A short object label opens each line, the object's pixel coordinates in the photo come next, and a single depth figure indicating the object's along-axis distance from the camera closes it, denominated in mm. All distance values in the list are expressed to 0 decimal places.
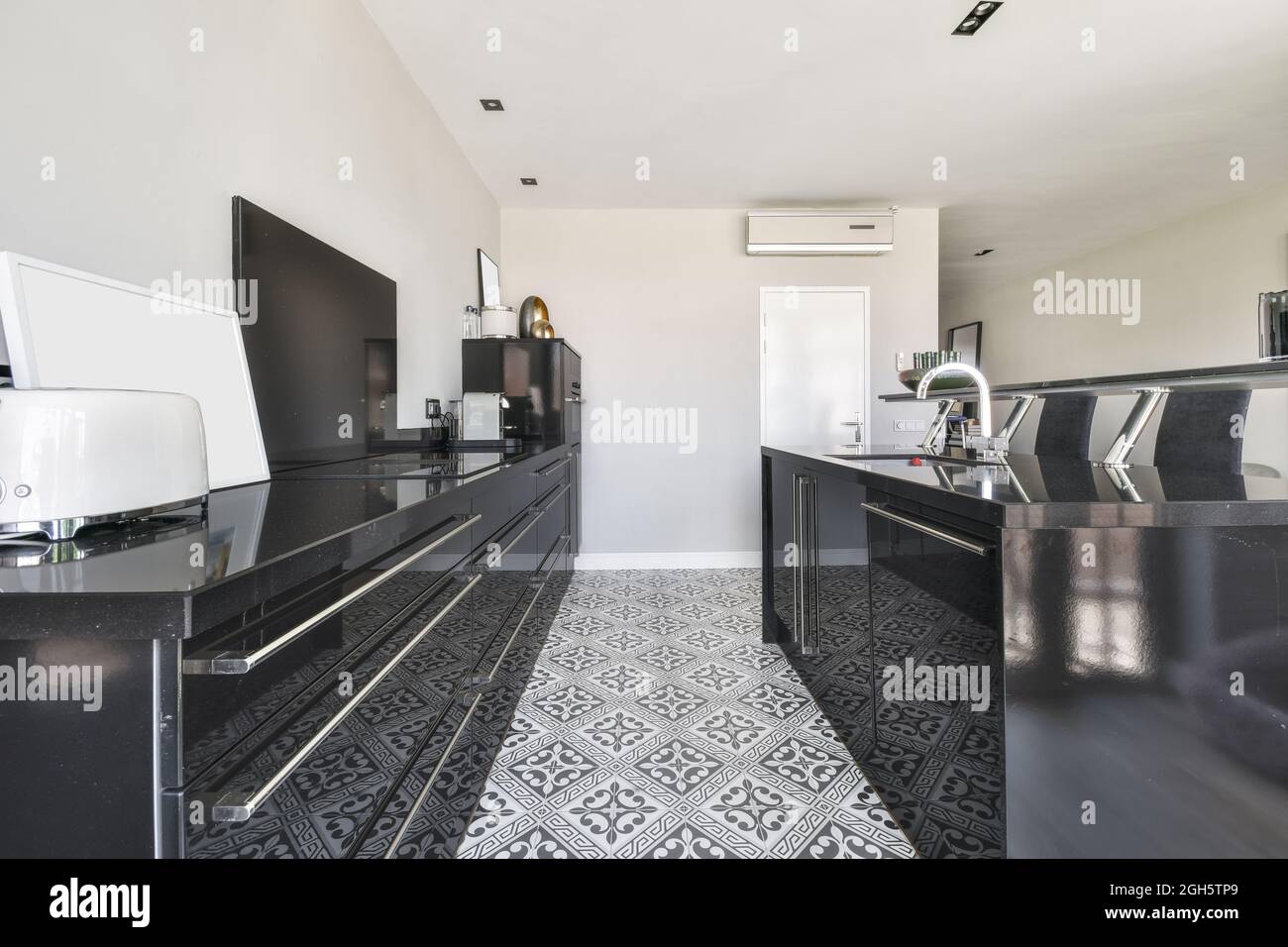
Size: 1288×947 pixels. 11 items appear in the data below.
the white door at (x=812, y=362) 4828
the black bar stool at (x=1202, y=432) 2963
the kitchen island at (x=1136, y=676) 1021
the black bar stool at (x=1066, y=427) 3500
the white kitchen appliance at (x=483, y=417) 3260
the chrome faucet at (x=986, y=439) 2049
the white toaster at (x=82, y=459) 722
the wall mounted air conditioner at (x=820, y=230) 4605
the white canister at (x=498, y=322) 3963
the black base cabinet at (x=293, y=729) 523
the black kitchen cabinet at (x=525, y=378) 3854
